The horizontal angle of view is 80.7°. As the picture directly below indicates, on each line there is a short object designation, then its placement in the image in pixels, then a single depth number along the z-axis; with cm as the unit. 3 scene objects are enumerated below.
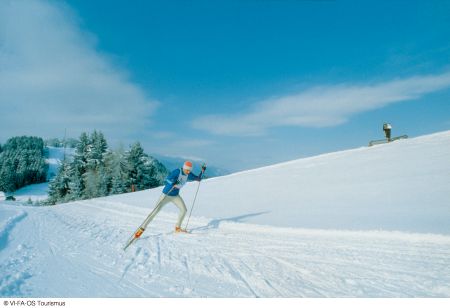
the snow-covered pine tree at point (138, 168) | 3975
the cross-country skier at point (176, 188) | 811
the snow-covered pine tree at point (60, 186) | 4128
